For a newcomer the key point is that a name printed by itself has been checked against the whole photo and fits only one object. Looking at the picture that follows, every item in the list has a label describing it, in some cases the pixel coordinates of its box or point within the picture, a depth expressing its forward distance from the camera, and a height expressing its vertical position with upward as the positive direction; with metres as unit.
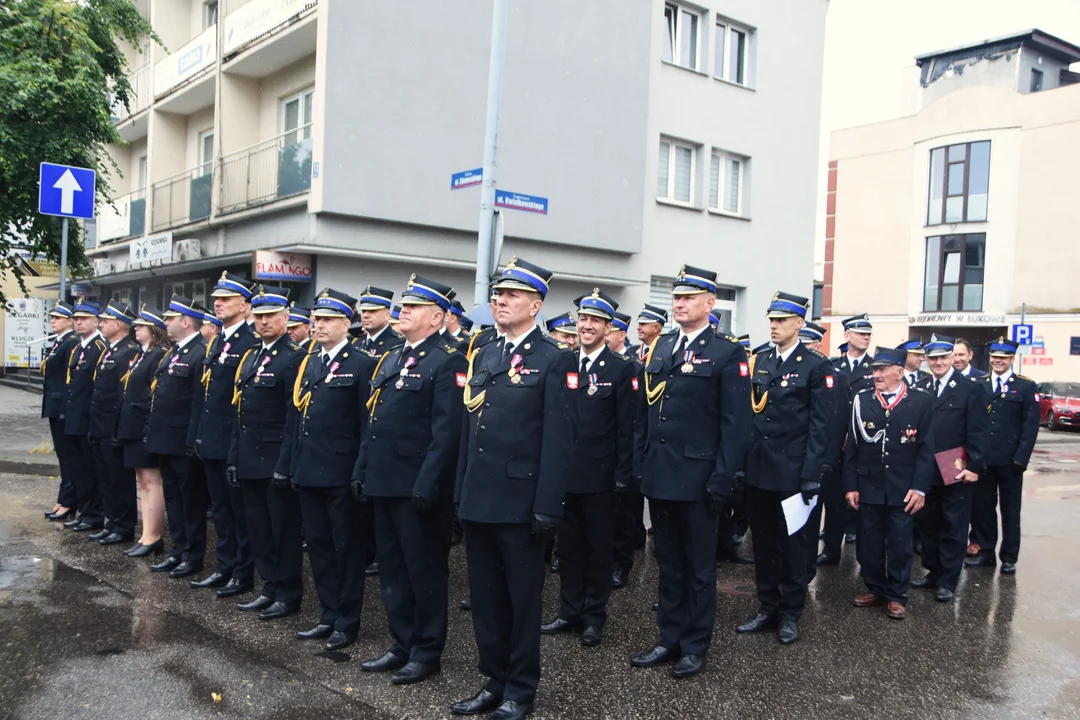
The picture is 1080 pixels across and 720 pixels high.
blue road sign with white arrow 11.23 +1.61
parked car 27.81 -1.29
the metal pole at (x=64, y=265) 11.41 +0.68
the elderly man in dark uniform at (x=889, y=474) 6.93 -0.92
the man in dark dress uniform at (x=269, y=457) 6.28 -0.91
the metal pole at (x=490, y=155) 11.21 +2.29
